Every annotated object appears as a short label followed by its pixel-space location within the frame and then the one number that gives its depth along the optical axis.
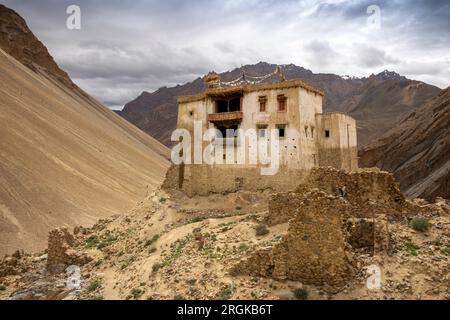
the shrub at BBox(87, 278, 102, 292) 19.75
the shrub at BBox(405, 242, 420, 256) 15.29
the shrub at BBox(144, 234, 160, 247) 22.09
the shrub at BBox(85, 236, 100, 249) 24.61
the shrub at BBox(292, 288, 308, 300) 14.49
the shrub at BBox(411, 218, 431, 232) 16.33
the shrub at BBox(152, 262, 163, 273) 18.71
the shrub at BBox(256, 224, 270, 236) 18.58
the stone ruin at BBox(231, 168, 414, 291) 14.79
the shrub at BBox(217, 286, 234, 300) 15.20
